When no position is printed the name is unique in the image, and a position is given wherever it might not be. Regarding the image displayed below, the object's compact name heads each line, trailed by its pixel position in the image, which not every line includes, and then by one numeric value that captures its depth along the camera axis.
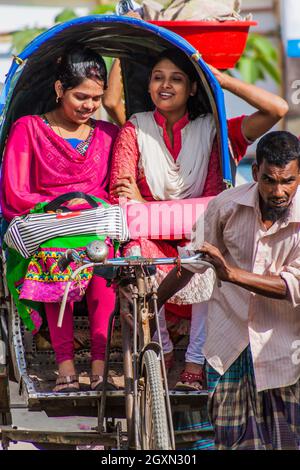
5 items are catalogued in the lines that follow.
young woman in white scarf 11.33
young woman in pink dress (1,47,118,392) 10.82
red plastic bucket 11.88
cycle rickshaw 10.23
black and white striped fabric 10.67
